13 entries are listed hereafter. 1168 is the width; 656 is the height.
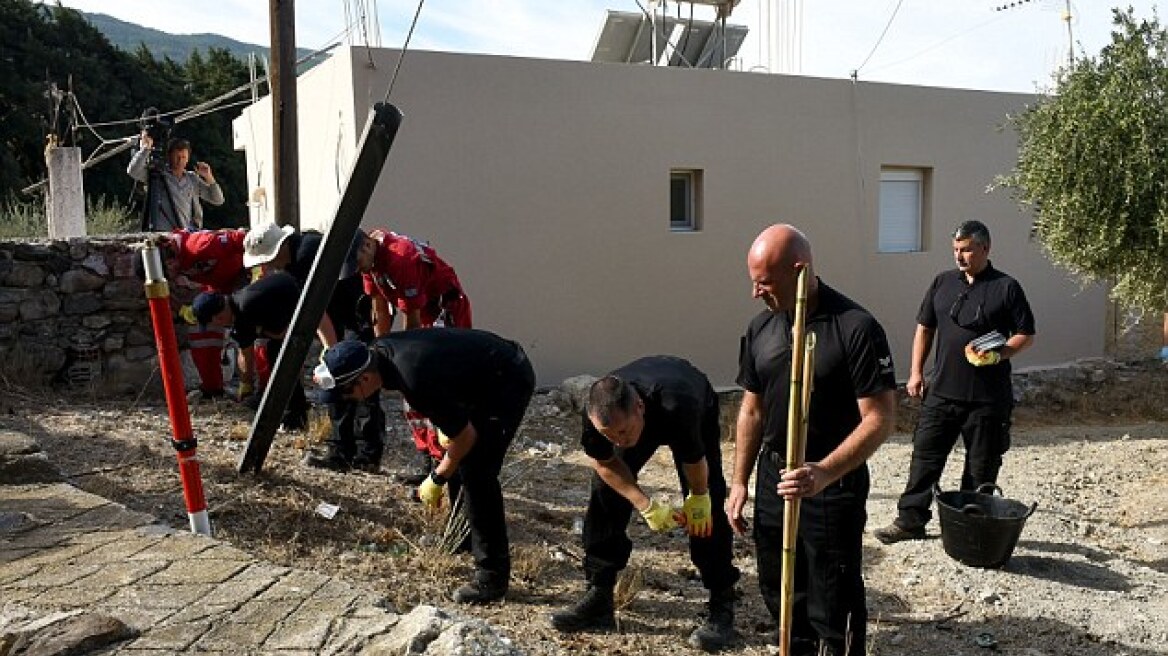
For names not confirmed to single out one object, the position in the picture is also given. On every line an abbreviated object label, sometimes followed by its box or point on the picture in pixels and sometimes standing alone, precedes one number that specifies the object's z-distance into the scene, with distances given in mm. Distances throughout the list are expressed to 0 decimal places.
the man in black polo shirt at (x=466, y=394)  3865
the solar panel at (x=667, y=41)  11234
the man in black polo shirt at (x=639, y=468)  3547
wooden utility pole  7836
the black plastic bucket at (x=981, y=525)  4891
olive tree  6883
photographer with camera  8719
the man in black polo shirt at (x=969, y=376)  5145
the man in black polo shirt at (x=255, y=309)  5184
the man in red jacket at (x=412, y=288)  5430
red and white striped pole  3730
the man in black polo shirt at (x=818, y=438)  3104
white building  9039
